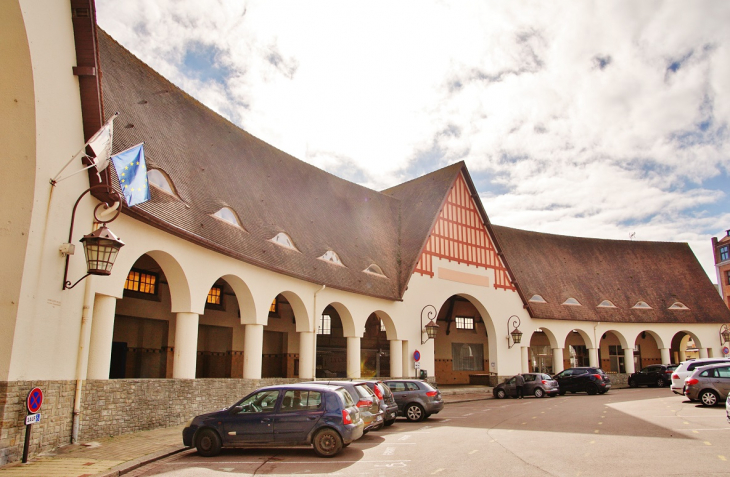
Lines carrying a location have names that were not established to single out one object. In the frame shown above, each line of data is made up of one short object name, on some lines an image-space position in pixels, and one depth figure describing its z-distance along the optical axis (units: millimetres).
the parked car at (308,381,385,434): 13461
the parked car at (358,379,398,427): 15922
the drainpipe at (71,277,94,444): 12016
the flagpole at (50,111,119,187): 10880
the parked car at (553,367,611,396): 30453
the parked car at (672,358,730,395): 24391
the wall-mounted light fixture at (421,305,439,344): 29047
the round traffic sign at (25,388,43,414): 9742
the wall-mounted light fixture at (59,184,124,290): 10797
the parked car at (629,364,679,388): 35000
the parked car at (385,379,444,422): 18219
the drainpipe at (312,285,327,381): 23016
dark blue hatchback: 11547
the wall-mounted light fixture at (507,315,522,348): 34094
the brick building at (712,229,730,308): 63469
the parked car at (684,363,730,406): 19734
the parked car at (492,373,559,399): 29438
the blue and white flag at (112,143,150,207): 12477
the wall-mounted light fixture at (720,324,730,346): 40531
